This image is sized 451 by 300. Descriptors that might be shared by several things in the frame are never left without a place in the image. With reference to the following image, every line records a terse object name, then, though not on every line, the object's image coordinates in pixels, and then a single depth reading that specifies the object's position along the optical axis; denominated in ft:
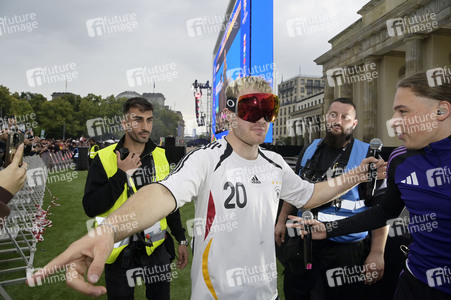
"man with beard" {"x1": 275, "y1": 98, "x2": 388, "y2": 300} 9.22
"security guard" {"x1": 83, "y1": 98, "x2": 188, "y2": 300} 8.45
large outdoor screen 19.77
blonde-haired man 5.54
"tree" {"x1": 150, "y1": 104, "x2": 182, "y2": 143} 239.30
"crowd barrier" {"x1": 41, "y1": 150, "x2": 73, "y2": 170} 64.85
